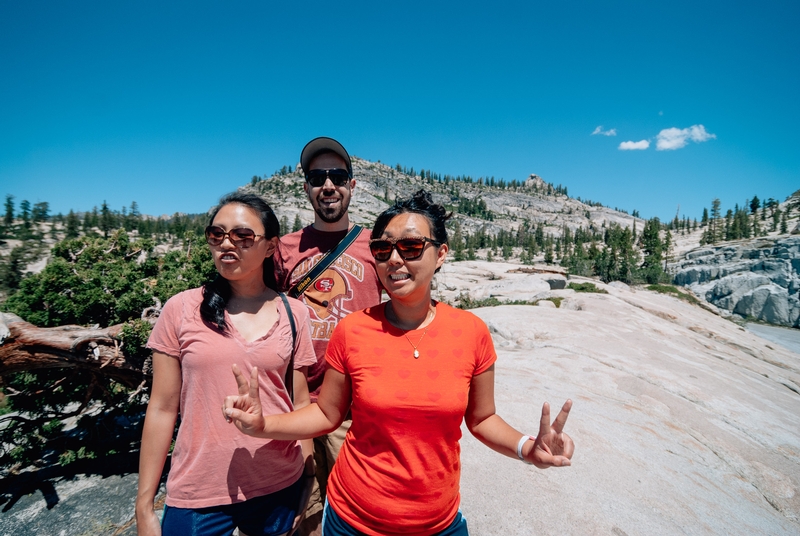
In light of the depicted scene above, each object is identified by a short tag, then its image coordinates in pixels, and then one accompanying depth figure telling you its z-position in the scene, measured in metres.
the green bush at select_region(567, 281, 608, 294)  29.69
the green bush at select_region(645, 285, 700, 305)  36.06
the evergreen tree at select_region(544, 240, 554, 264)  74.38
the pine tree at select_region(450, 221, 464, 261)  79.46
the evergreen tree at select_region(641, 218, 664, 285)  50.78
